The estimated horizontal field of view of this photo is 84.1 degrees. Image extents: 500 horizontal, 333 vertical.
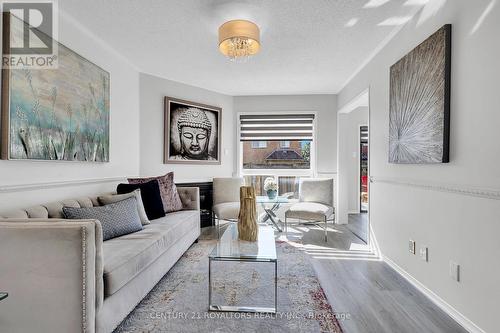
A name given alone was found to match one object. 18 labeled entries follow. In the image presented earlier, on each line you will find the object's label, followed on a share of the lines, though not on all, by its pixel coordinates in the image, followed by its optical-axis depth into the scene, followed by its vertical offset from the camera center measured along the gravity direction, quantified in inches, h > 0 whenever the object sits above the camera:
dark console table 186.7 -25.6
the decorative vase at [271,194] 168.9 -17.5
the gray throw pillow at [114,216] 85.2 -16.9
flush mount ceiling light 98.1 +46.3
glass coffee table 80.6 -27.1
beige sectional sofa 57.4 -23.0
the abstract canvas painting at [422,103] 79.5 +21.0
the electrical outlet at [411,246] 99.0 -29.0
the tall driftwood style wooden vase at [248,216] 99.5 -18.7
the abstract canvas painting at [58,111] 80.1 +18.3
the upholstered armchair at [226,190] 183.5 -16.6
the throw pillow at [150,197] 119.6 -14.1
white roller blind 209.9 +29.2
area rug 72.8 -42.0
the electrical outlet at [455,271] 76.1 -29.1
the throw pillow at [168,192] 132.9 -13.4
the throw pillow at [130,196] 107.3 -13.7
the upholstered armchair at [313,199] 156.9 -21.5
